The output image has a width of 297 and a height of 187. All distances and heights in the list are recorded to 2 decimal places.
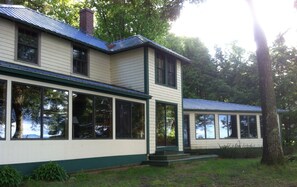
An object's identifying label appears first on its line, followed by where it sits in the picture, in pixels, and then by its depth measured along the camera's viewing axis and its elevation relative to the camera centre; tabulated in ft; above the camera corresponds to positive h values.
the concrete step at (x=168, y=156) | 48.47 -4.46
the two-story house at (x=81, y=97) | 31.73 +3.99
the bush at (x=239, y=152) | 63.12 -5.01
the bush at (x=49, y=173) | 31.07 -4.28
